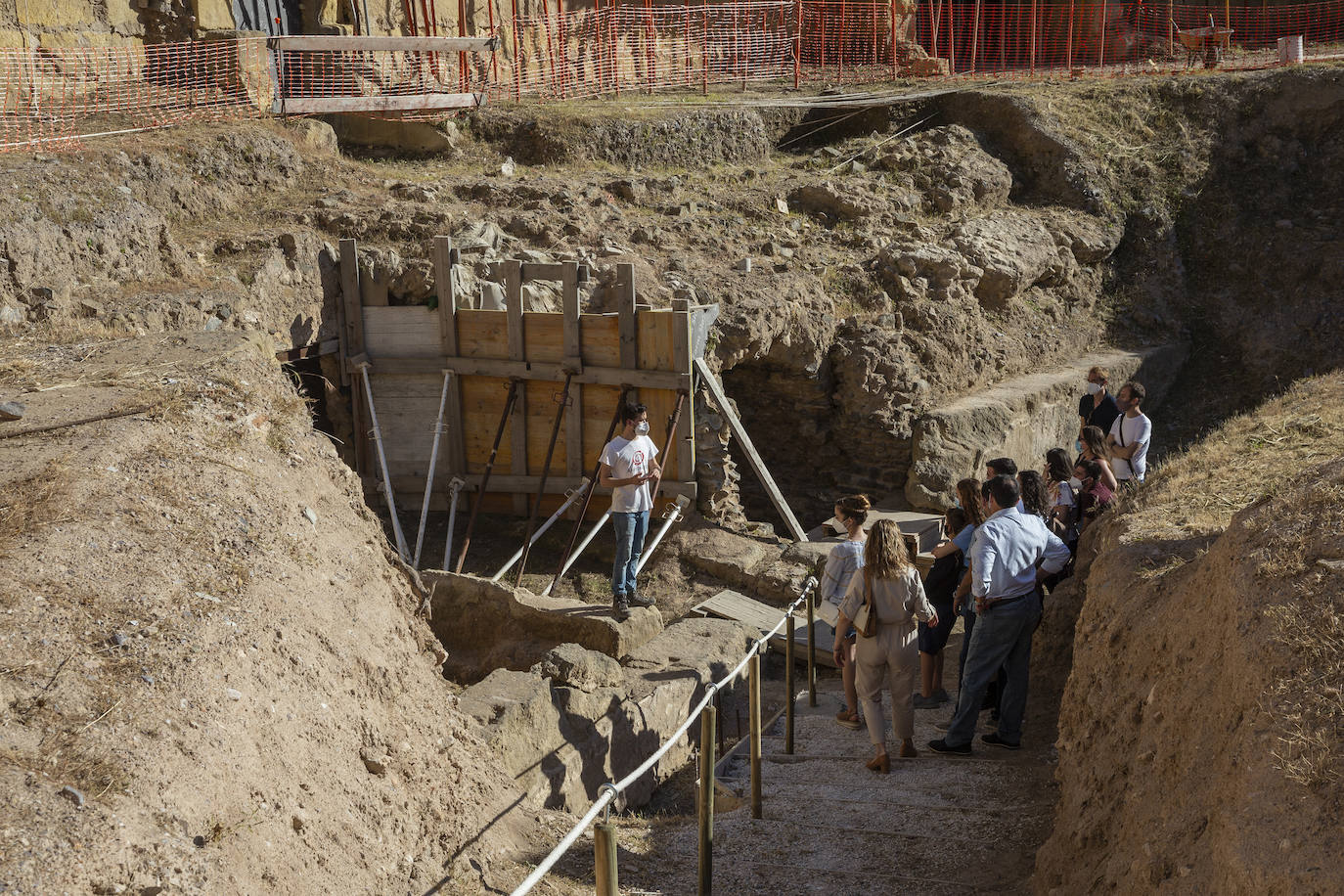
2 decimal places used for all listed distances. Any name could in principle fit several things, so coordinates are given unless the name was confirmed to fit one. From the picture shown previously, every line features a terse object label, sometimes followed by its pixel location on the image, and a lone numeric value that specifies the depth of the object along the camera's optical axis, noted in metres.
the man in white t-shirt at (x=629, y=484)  8.88
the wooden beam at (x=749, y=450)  11.15
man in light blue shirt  6.26
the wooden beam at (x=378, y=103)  14.72
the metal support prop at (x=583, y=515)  10.94
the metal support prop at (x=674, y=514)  11.04
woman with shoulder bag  6.28
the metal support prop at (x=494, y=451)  11.65
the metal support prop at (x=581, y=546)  10.50
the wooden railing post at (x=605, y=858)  3.63
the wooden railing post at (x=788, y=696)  6.86
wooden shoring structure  11.14
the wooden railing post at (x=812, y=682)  7.95
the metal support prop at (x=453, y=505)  11.44
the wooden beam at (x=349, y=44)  14.80
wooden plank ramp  9.66
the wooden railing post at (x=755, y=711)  5.77
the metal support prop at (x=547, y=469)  11.17
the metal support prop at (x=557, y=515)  11.16
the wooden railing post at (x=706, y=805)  4.84
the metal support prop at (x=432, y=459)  11.48
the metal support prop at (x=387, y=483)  11.39
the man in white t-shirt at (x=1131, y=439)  9.11
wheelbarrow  21.95
